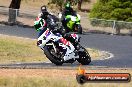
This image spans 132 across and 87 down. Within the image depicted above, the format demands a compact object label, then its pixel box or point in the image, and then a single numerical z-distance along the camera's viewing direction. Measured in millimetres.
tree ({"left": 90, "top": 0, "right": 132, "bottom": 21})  45219
